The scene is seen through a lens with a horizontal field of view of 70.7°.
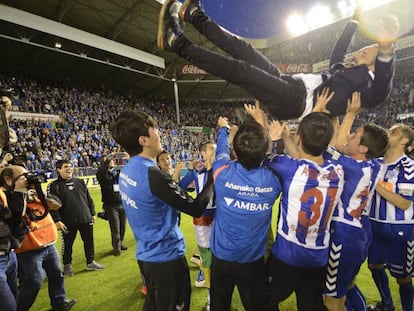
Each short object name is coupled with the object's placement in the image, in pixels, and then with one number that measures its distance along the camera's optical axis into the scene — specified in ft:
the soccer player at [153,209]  6.82
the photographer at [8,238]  7.89
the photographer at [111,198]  17.76
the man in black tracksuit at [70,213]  14.97
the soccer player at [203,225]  11.07
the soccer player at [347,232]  7.29
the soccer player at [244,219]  6.86
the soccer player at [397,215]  9.32
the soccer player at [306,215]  6.71
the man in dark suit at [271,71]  8.45
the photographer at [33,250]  9.30
